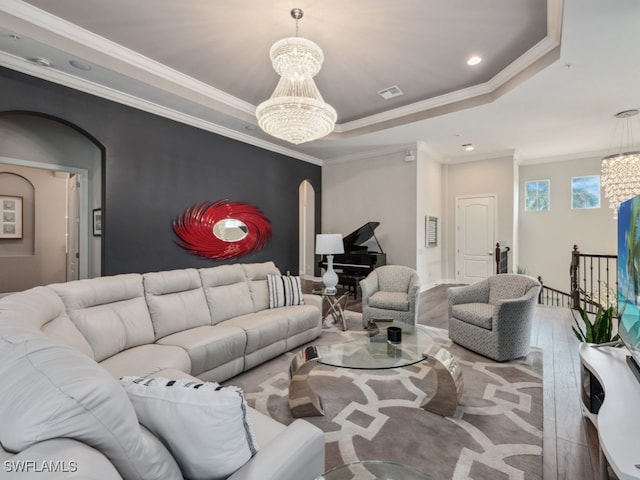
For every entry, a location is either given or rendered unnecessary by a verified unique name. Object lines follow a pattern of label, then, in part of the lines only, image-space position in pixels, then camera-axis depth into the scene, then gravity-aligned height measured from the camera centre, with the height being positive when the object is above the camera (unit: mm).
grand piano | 5992 -409
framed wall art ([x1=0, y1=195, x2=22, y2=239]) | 5176 +335
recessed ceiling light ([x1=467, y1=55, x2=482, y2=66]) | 3584 +2133
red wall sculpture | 4727 +148
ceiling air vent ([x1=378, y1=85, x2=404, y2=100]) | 4324 +2131
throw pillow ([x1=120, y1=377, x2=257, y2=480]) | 918 -561
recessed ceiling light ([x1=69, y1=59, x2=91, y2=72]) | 3197 +1835
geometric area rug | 1775 -1263
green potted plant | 2348 -682
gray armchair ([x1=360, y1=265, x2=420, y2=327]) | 3922 -756
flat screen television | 1797 -240
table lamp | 4320 -147
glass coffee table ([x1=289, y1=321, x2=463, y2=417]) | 2184 -897
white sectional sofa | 672 -541
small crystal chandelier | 4867 +1129
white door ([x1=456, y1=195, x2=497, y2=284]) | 7074 +69
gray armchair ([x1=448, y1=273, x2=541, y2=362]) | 3041 -784
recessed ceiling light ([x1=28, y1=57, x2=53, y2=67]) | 3154 +1823
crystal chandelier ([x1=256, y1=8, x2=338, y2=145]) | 2836 +1340
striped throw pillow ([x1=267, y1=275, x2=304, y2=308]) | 3678 -644
